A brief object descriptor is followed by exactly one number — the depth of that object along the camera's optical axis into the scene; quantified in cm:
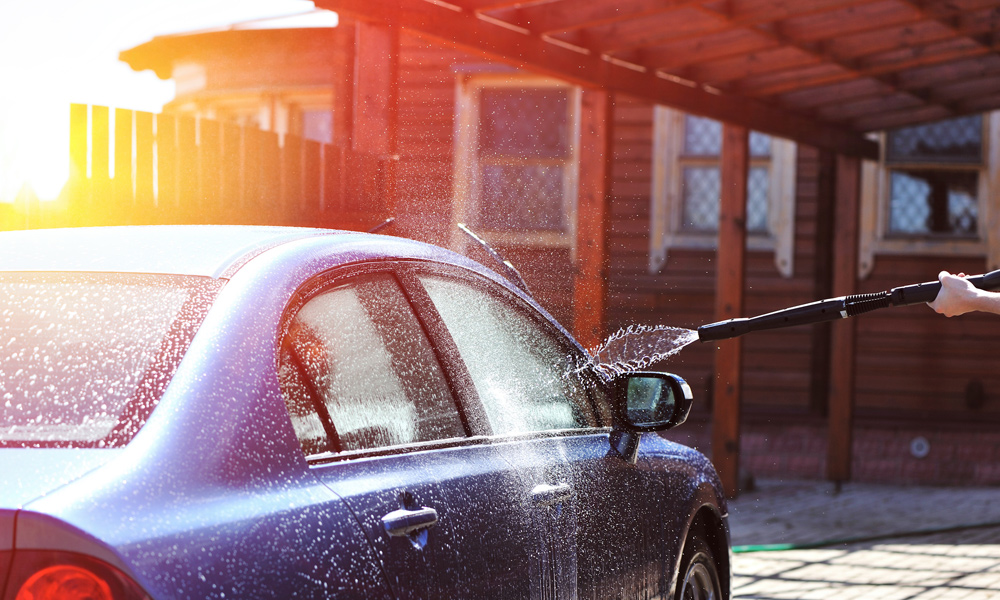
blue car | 434
